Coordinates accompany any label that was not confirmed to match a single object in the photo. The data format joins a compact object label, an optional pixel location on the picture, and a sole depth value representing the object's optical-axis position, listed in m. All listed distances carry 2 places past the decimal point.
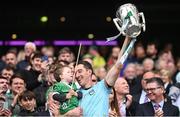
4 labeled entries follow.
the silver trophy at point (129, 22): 7.96
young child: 7.39
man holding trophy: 7.96
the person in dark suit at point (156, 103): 10.02
